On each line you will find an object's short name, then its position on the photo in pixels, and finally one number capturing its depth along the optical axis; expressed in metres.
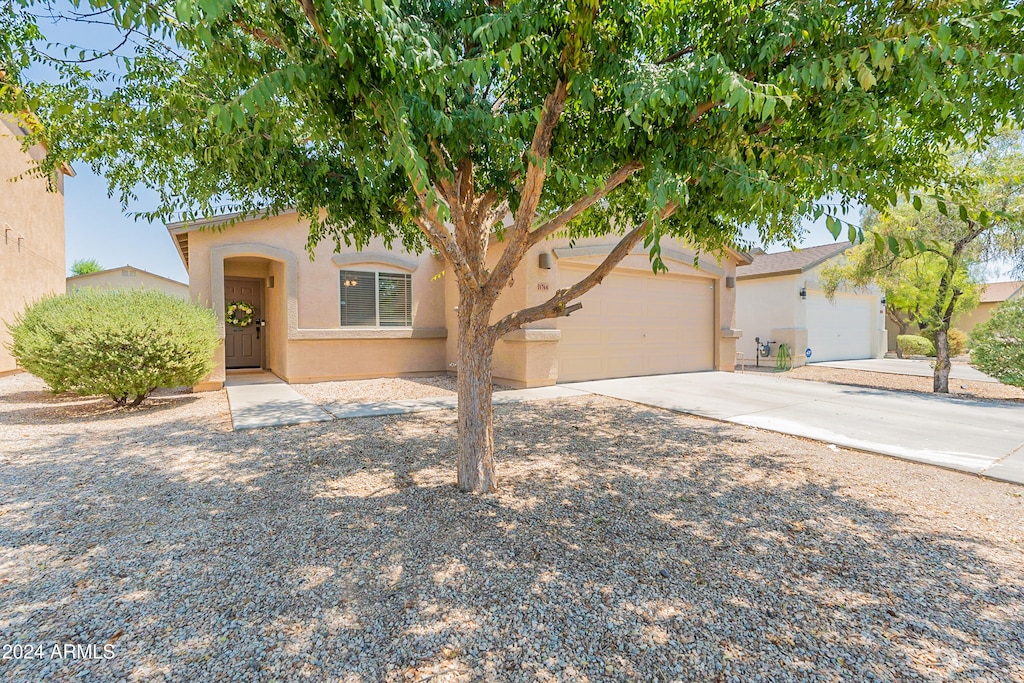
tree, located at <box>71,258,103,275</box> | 34.69
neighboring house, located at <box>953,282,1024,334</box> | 22.34
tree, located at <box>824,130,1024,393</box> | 8.56
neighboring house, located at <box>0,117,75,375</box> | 10.58
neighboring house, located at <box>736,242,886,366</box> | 16.06
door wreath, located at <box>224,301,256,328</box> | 12.52
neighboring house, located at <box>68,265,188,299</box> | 23.84
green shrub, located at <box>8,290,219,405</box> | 6.89
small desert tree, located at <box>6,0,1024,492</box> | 2.47
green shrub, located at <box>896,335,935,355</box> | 18.47
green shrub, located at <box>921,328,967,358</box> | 17.80
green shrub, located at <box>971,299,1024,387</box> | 8.95
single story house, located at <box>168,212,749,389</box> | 9.59
